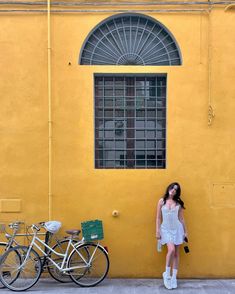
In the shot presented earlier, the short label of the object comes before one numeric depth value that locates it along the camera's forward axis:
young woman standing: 4.52
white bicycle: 4.48
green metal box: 4.55
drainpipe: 4.81
